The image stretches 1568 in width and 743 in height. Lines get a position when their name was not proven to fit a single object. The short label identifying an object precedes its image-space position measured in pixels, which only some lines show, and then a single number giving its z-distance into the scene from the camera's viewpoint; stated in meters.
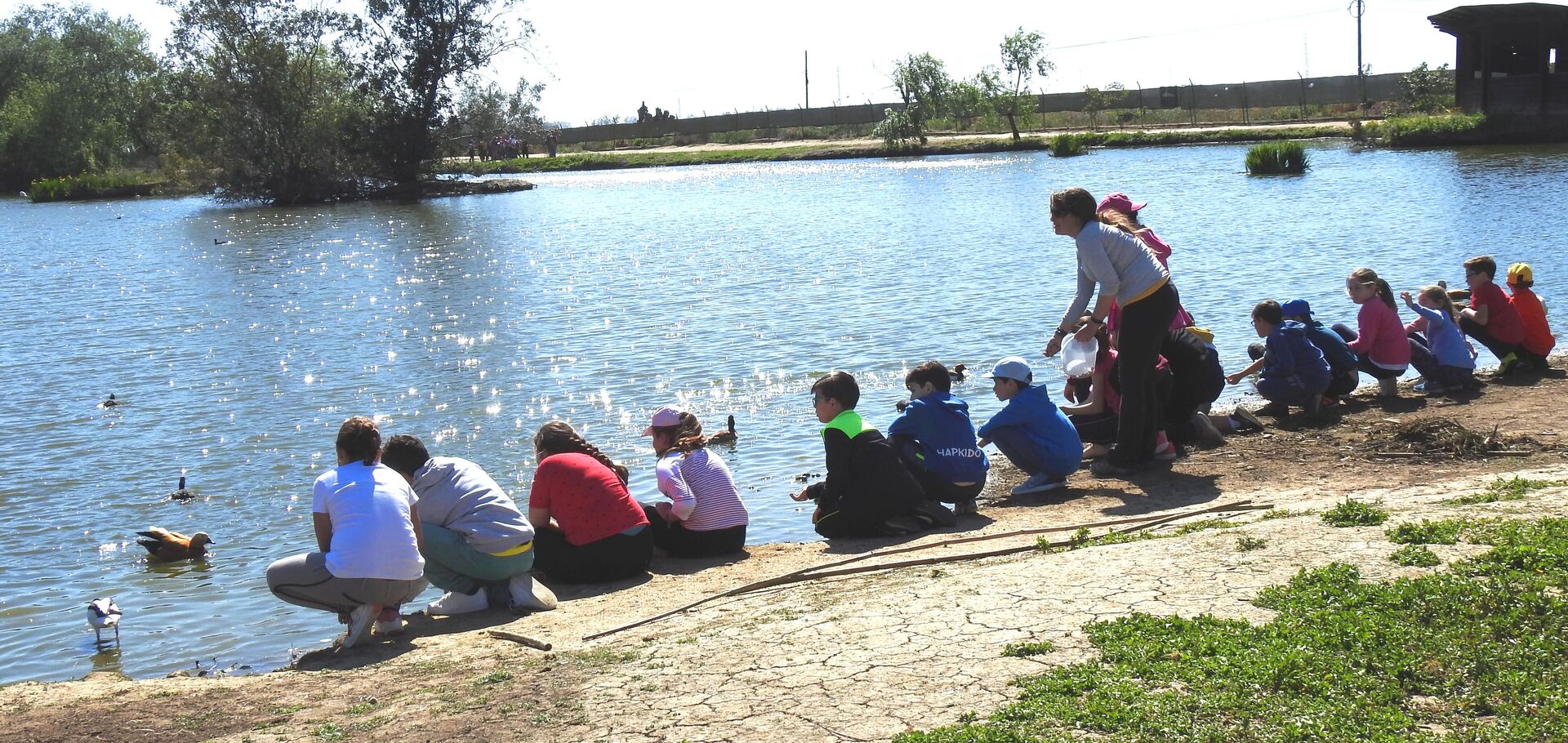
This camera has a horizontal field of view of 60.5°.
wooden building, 48.03
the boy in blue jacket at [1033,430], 8.97
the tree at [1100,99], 77.31
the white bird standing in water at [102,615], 7.55
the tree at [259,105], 57.97
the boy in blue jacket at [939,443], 8.62
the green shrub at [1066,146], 58.12
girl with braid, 7.65
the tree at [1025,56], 72.06
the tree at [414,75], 62.38
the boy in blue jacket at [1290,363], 10.32
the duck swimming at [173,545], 9.34
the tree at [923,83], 73.06
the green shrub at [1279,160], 41.31
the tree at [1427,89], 59.22
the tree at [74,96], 72.88
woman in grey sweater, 8.64
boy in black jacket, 8.16
